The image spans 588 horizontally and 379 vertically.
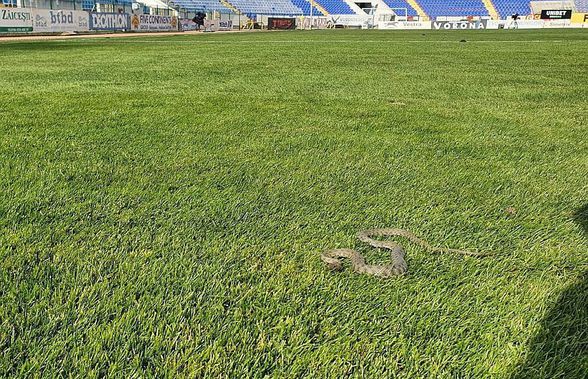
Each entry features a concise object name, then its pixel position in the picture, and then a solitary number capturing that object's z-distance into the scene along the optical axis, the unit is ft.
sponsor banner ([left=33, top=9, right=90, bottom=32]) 73.10
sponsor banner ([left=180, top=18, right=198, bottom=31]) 112.47
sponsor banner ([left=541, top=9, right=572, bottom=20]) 142.20
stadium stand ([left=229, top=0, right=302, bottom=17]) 156.15
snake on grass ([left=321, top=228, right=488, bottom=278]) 5.29
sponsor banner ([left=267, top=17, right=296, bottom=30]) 142.72
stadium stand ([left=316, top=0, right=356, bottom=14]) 169.48
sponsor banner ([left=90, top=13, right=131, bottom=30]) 84.89
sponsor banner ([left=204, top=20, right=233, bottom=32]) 119.75
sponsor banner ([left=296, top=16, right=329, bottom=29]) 150.20
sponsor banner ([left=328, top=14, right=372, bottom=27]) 149.59
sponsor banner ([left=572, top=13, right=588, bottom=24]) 128.98
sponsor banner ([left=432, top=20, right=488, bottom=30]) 130.52
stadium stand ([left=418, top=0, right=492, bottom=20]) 153.79
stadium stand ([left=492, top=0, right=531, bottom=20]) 153.27
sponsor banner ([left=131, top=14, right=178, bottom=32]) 95.86
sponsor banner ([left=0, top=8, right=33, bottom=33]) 67.92
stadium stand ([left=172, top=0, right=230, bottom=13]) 129.69
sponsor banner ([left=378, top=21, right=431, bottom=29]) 132.57
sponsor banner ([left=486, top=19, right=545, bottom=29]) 128.26
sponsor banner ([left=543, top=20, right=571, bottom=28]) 134.00
